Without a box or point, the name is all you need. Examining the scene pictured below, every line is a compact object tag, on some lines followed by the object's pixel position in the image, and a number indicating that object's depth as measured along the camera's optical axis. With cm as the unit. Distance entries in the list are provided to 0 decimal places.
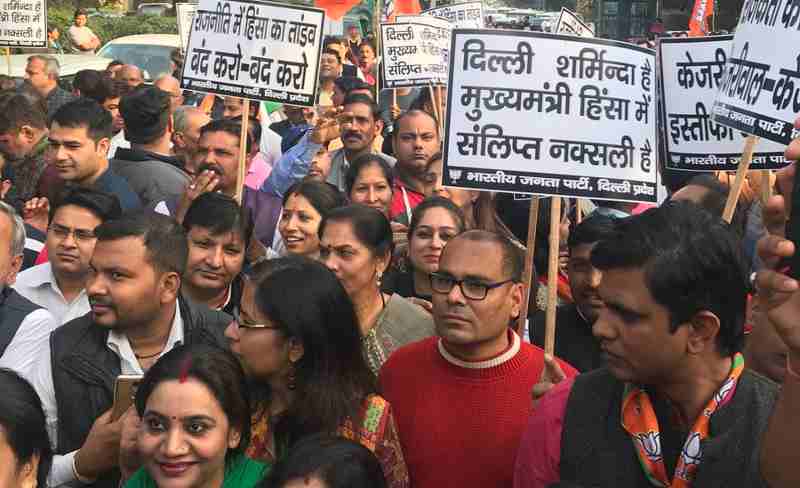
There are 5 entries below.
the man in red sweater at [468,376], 387
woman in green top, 335
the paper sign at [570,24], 897
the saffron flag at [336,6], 1348
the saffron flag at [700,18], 1365
